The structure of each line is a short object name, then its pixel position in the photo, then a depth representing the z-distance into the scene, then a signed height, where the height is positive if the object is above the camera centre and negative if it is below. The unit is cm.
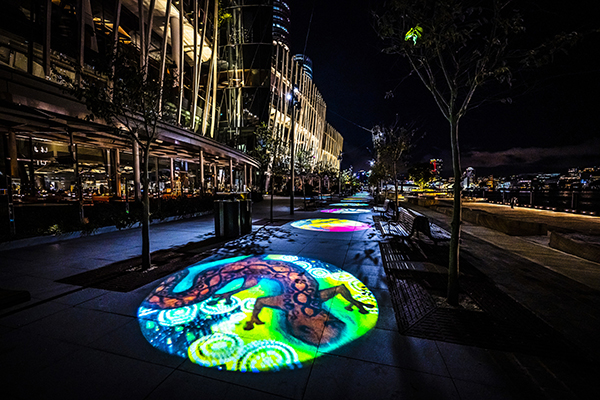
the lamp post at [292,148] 1342 +228
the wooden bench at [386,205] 1114 -83
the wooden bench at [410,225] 626 -121
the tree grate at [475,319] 258 -169
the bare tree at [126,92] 474 +193
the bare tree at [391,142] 1461 +311
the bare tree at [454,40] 329 +223
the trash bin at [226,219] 809 -109
